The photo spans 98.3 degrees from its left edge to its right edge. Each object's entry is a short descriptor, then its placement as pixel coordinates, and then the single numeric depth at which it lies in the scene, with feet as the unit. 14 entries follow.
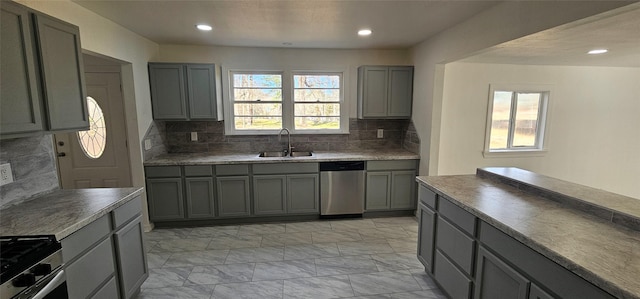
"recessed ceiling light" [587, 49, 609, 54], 10.32
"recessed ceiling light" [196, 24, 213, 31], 9.57
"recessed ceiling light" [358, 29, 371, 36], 10.24
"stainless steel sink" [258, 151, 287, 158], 13.38
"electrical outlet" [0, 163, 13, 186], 5.82
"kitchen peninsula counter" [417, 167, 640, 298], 3.64
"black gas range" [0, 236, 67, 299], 3.89
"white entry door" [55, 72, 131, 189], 11.53
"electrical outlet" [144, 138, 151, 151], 11.39
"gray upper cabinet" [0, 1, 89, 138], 5.03
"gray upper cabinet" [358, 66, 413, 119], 13.05
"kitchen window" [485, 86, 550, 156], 14.05
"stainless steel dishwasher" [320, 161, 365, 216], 12.37
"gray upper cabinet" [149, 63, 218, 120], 11.82
